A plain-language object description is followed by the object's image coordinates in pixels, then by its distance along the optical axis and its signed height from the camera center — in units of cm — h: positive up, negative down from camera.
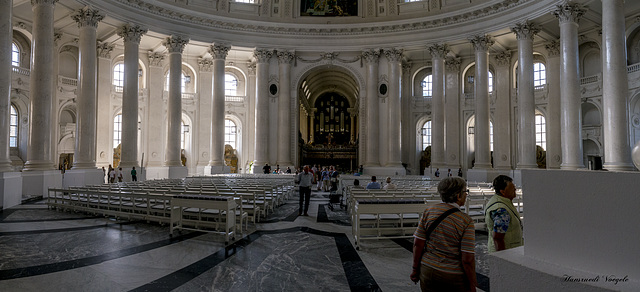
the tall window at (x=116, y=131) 2838 +241
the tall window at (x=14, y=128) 2272 +216
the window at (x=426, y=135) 3178 +219
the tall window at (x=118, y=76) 2838 +689
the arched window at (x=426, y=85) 3167 +671
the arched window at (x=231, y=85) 3259 +701
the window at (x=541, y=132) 2694 +206
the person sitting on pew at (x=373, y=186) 1130 -86
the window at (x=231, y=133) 3269 +254
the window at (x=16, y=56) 2258 +685
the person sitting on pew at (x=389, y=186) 1093 -85
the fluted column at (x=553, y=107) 2506 +368
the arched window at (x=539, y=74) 2697 +652
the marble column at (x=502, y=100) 2711 +468
